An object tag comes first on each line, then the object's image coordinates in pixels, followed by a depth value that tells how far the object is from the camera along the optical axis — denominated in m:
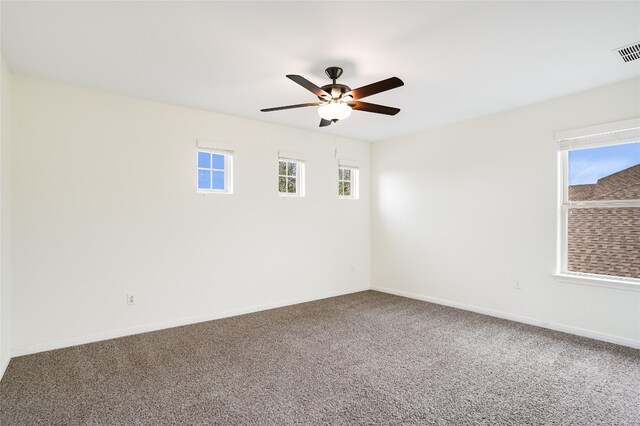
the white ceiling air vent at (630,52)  2.63
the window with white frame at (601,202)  3.32
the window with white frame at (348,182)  5.66
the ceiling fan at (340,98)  2.58
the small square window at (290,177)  4.89
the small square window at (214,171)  4.17
